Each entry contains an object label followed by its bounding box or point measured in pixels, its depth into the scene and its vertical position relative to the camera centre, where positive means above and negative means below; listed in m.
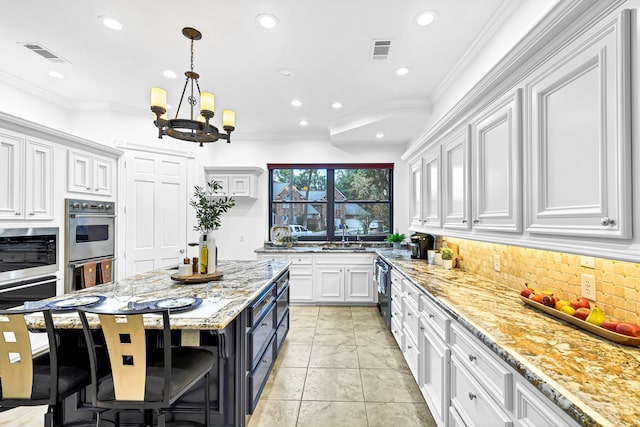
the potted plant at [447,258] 3.14 -0.39
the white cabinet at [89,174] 3.74 +0.55
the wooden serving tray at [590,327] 1.23 -0.47
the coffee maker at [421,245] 3.88 -0.33
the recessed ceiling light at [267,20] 2.51 +1.59
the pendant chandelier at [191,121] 2.46 +0.78
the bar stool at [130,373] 1.45 -0.72
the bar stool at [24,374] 1.45 -0.73
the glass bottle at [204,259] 2.74 -0.35
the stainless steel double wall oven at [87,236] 3.65 -0.23
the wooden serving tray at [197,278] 2.55 -0.49
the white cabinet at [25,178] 3.07 +0.40
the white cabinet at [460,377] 1.17 -0.78
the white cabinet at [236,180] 5.53 +0.66
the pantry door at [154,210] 4.49 +0.11
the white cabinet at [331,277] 5.14 -0.95
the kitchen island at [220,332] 1.67 -0.71
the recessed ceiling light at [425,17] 2.47 +1.59
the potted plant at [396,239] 5.26 -0.34
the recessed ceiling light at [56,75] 3.53 +1.60
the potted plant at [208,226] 2.65 -0.07
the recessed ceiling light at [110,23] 2.55 +1.59
